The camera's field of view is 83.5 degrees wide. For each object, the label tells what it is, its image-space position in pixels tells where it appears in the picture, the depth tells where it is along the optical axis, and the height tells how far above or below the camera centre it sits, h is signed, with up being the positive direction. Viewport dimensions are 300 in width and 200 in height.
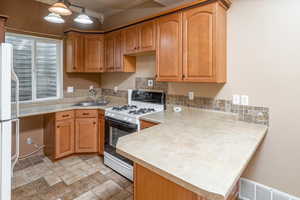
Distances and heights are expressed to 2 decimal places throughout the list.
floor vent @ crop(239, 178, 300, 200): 1.85 -1.09
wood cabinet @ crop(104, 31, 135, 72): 3.11 +0.80
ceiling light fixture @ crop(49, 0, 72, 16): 1.80 +0.97
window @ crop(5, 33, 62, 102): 2.99 +0.62
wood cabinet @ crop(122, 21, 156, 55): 2.53 +0.97
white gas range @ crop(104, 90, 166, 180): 2.44 -0.34
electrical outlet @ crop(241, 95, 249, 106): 2.03 -0.02
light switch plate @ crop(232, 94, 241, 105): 2.09 -0.01
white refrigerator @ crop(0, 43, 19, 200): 1.37 -0.19
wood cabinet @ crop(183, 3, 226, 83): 1.94 +0.66
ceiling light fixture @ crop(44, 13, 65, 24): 2.21 +1.06
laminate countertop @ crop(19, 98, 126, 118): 2.63 -0.16
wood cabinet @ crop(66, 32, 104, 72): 3.36 +0.93
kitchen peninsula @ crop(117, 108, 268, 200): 0.86 -0.38
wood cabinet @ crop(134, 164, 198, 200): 1.08 -0.63
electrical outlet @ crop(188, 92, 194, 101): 2.50 +0.05
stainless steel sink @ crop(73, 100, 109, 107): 3.45 -0.11
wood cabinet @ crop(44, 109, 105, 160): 2.95 -0.64
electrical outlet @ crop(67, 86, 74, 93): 3.59 +0.19
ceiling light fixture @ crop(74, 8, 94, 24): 2.28 +1.08
